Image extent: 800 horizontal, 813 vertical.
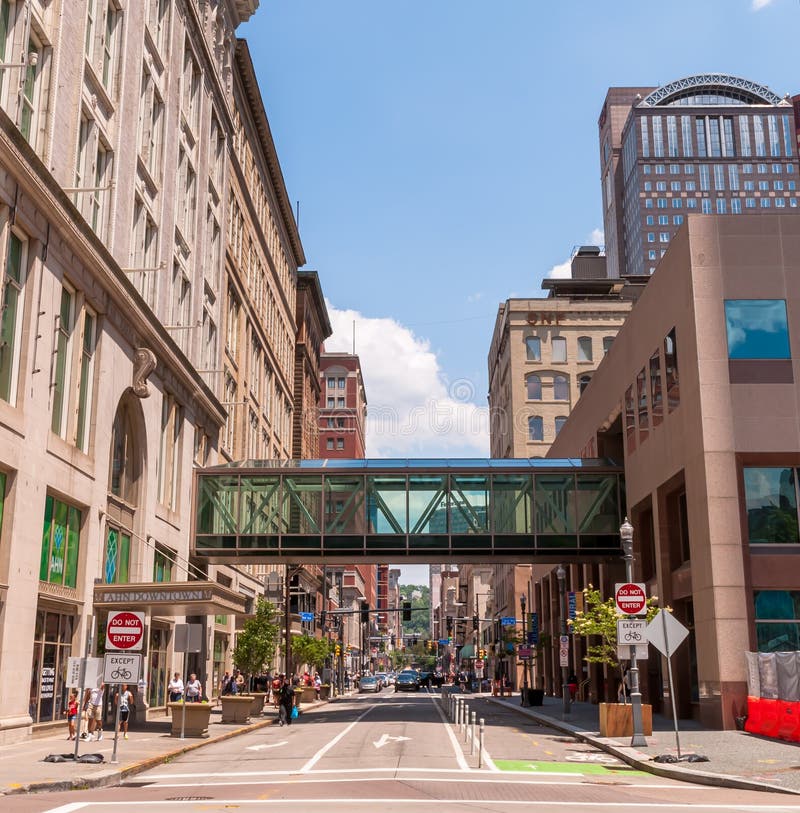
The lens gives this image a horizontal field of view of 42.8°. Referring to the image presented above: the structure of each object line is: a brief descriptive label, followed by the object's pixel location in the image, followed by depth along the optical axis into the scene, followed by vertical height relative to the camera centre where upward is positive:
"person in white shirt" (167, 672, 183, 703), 37.38 -1.50
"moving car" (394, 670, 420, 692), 94.53 -3.09
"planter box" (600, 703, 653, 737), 29.03 -1.97
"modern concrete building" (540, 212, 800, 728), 31.47 +6.47
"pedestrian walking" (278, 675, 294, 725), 38.62 -2.15
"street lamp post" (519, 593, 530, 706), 58.79 -2.78
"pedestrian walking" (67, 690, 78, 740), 26.02 -1.61
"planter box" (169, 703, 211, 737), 29.83 -2.02
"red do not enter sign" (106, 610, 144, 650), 21.22 +0.35
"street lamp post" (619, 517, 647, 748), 25.40 -1.52
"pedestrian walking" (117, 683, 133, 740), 28.41 -1.62
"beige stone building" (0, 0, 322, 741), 26.02 +10.43
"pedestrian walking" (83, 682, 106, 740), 26.70 -1.53
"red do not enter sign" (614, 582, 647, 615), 25.56 +1.20
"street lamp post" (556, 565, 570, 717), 41.41 +0.89
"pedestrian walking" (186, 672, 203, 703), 36.83 -1.51
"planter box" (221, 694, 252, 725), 37.50 -2.15
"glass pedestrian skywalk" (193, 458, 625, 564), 43.94 +5.83
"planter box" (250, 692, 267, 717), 42.75 -2.32
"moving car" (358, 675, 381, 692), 95.62 -3.31
